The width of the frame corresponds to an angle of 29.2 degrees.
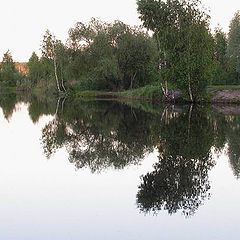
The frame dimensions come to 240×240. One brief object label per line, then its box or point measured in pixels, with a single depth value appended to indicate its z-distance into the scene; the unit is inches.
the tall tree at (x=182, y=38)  2060.8
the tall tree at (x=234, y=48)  3405.5
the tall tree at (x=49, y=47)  3591.5
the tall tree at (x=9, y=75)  5738.2
